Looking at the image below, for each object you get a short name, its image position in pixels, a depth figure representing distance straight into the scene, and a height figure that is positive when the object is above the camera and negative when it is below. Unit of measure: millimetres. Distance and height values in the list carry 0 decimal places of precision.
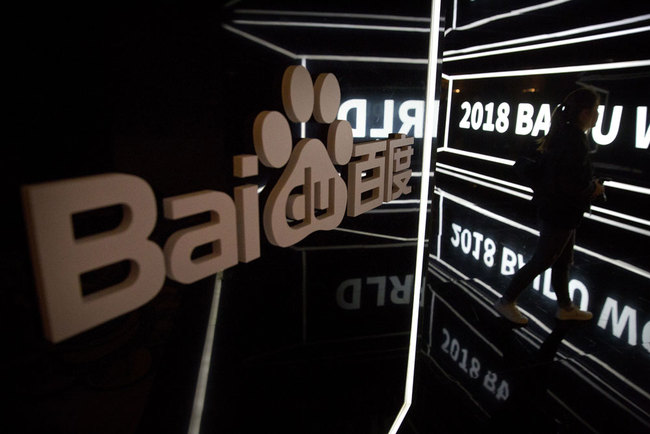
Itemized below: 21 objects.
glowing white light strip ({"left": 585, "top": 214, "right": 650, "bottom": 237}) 3742 -1028
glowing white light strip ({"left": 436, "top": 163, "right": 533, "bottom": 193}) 5060 -838
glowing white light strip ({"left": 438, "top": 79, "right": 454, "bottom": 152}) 6287 +149
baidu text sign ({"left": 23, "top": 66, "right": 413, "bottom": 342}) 723 -239
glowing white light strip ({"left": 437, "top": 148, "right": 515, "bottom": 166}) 5348 -546
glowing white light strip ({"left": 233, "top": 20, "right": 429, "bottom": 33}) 1183 +323
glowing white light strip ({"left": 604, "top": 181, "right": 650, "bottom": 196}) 3699 -656
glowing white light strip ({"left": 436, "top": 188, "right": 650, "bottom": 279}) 3608 -1260
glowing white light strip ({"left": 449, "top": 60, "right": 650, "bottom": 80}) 3758 +529
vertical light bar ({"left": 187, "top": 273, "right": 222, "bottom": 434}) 1451 -1028
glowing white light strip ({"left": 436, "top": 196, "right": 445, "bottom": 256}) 4684 -1394
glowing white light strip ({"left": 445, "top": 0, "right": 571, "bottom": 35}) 4149 +1176
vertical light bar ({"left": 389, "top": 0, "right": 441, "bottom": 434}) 1582 -209
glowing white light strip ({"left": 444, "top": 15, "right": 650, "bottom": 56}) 3709 +900
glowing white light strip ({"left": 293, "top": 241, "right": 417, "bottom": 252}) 1618 -603
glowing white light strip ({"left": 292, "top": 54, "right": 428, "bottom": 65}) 1459 +239
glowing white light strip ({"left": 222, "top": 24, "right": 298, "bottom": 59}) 1093 +226
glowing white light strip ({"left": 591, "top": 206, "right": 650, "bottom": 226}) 3744 -932
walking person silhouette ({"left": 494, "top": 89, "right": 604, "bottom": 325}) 2578 -472
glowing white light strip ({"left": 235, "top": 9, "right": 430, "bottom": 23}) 1186 +364
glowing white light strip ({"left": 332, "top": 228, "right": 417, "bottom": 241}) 2173 -665
